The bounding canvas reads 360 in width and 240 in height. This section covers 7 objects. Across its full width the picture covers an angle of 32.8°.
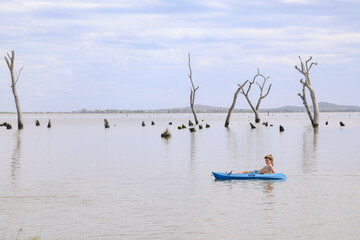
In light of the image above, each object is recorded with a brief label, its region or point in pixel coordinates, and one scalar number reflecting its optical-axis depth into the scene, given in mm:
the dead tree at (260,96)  96012
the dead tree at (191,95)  92888
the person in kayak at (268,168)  25086
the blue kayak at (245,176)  24469
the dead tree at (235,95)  87300
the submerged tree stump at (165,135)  60875
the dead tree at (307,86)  77625
